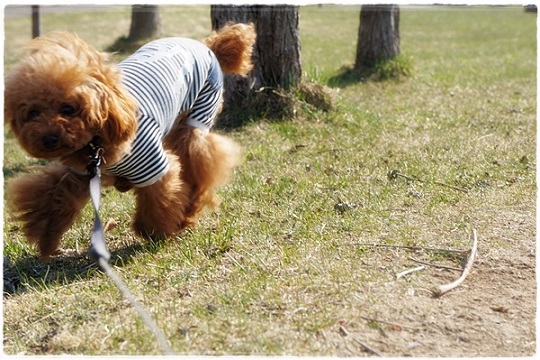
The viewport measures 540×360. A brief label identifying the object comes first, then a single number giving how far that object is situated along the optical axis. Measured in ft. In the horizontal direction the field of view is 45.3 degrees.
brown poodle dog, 8.36
